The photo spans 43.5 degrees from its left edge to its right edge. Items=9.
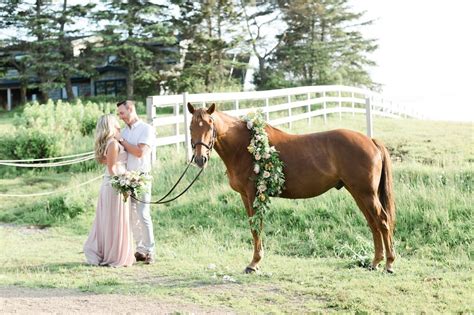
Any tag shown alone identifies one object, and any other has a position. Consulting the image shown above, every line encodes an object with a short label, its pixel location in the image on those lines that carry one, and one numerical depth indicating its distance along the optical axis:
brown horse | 6.50
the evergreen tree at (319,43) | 36.75
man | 7.40
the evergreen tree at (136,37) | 33.03
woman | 7.40
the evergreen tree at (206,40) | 33.22
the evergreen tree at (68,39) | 35.19
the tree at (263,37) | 37.78
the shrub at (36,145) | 15.73
